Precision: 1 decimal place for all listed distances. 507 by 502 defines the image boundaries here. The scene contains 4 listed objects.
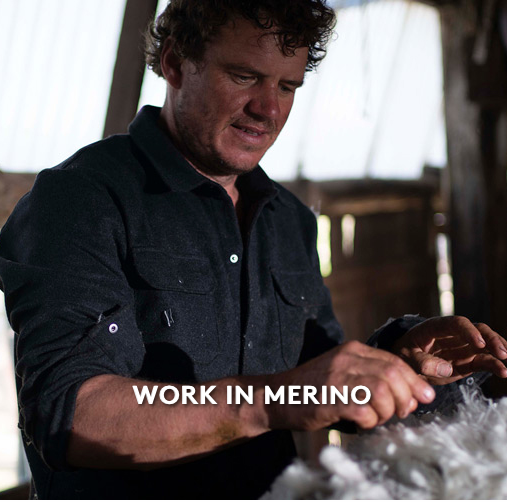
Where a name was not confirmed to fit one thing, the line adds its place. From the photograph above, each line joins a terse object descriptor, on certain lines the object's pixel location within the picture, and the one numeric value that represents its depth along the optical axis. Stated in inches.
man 36.7
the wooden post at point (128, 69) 85.6
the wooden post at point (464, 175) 158.2
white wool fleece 27.4
